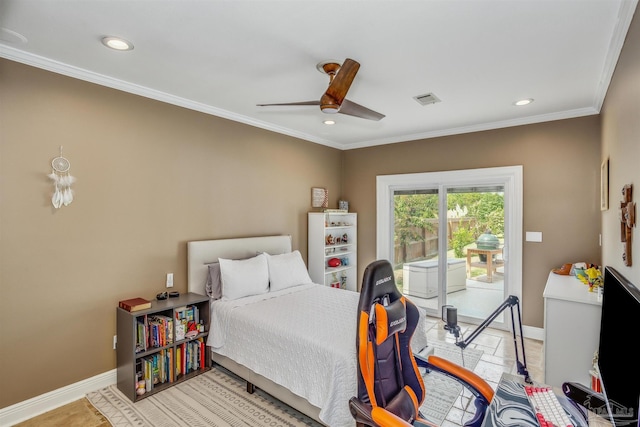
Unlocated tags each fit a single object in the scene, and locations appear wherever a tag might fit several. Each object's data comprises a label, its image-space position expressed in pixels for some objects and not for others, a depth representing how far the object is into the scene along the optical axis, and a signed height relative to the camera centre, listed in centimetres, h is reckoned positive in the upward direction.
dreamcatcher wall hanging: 259 +24
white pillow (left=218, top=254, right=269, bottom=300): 331 -65
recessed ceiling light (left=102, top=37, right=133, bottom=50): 222 +114
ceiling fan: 226 +85
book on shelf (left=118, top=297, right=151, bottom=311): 277 -77
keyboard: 132 -81
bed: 220 -93
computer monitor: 109 -52
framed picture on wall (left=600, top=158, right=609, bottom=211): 278 +26
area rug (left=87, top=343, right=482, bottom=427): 245 -152
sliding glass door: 426 -32
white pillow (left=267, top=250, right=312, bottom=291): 371 -66
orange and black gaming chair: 161 -79
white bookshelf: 480 -51
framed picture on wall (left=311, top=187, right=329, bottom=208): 506 +25
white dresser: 234 -86
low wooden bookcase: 275 -115
